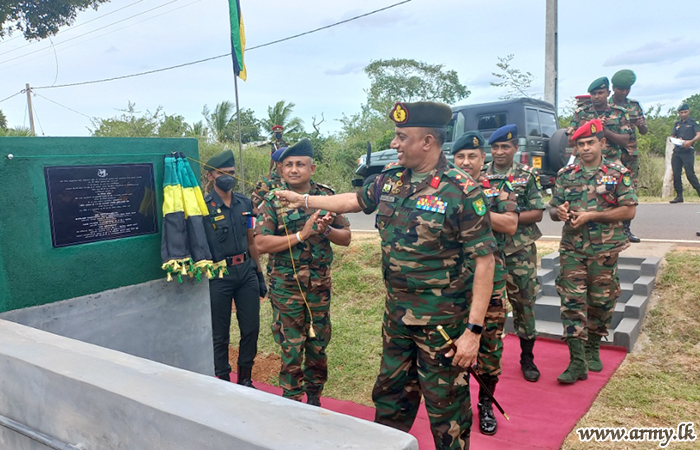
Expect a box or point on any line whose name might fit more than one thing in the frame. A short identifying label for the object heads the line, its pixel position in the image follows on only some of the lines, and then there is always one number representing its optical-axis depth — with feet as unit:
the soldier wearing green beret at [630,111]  20.15
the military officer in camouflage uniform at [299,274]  12.36
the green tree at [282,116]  78.89
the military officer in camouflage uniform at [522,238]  13.94
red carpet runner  11.07
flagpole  19.75
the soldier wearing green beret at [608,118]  19.34
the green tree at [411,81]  102.94
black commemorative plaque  10.53
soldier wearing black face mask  14.47
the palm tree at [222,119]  75.92
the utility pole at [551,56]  39.96
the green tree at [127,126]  61.16
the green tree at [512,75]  61.00
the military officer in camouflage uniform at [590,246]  13.91
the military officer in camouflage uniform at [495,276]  12.19
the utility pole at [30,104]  90.27
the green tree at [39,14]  45.09
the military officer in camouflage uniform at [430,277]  8.64
